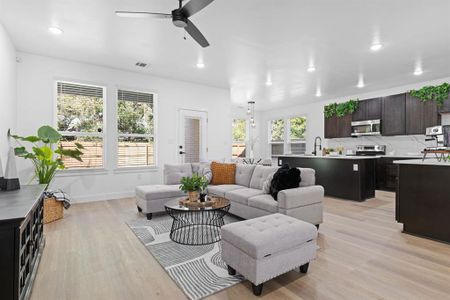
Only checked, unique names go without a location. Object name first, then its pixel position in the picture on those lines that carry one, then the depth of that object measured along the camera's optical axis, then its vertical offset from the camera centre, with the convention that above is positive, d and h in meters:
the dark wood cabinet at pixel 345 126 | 7.10 +0.73
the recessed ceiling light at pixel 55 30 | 3.42 +1.78
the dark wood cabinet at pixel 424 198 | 2.83 -0.63
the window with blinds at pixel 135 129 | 5.41 +0.51
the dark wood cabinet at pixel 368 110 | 6.47 +1.12
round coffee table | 2.83 -1.10
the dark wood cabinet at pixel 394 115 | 6.01 +0.91
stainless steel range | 6.61 -0.01
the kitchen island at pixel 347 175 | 4.98 -0.57
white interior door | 6.23 +0.39
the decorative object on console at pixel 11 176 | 2.30 -0.26
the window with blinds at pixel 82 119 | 4.80 +0.65
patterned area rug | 1.96 -1.13
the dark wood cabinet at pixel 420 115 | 5.47 +0.83
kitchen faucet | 8.12 +0.27
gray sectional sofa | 3.03 -0.67
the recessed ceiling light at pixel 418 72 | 5.08 +1.72
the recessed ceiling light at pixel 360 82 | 5.67 +1.74
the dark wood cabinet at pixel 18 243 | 1.37 -0.62
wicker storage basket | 3.65 -0.94
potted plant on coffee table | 3.06 -0.47
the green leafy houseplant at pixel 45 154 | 3.73 -0.06
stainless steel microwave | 6.42 +0.62
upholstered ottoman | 1.84 -0.81
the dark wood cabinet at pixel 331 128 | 7.48 +0.72
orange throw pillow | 4.52 -0.46
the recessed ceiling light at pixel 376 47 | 3.88 +1.73
